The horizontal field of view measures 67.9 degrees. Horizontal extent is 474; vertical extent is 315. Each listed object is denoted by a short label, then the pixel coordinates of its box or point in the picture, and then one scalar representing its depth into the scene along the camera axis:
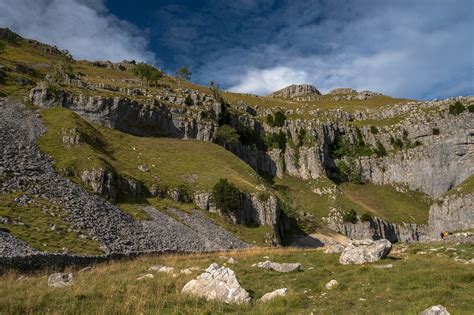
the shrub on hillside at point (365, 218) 95.19
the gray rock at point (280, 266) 21.08
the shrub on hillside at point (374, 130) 135.82
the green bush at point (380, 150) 128.50
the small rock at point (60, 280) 15.78
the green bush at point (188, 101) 111.28
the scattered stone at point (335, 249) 27.89
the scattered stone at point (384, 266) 18.82
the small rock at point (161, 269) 21.31
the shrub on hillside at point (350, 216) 95.43
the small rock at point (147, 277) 18.69
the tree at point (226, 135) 105.25
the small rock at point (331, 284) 15.94
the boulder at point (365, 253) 21.45
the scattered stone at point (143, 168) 67.12
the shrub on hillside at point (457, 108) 120.56
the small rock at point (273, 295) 13.55
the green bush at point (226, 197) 62.56
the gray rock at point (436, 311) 9.72
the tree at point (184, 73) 153.38
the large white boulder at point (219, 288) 13.30
